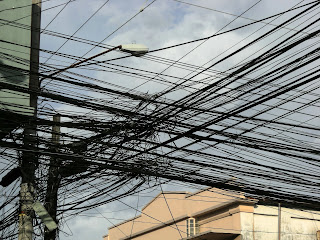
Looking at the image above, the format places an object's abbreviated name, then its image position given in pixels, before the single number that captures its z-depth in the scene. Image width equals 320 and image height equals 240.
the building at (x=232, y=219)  21.83
